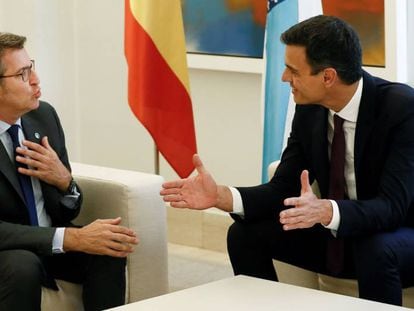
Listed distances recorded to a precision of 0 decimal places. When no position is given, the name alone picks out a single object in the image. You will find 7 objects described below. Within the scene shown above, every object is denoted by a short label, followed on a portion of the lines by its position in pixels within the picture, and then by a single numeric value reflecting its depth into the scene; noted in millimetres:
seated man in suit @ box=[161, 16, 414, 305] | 3960
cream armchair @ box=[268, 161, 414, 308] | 4247
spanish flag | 5603
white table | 3457
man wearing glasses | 4143
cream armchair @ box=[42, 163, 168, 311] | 4534
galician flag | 5329
